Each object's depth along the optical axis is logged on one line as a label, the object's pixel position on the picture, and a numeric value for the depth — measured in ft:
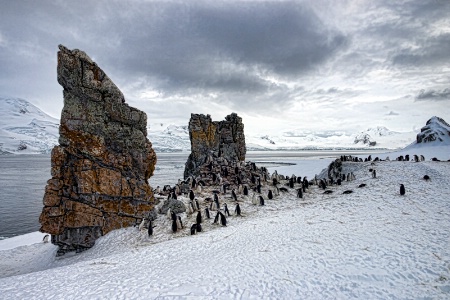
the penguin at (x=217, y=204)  57.90
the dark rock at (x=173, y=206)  54.95
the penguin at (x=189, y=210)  54.44
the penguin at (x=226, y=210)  53.76
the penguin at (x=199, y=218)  48.17
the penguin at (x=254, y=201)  62.85
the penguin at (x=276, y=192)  71.05
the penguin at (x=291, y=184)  80.64
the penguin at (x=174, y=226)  46.44
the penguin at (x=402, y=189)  54.43
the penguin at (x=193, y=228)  44.62
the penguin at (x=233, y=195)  66.07
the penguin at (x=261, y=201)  62.44
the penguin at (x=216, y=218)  48.99
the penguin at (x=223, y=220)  47.61
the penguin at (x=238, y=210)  53.83
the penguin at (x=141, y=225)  49.05
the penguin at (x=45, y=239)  62.49
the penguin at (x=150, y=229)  46.01
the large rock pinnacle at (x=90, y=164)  47.67
